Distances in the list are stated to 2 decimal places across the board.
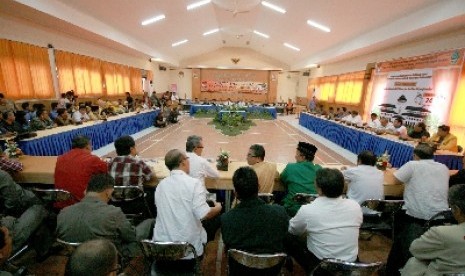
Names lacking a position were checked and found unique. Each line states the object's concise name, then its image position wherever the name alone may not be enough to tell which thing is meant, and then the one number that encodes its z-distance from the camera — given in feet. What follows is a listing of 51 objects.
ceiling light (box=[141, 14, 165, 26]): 28.48
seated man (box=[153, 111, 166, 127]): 34.04
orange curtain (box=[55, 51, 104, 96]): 26.08
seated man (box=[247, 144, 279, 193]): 8.02
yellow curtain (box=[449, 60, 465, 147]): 18.35
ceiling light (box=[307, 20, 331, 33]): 29.19
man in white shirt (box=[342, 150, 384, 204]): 7.95
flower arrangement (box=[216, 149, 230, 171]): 9.74
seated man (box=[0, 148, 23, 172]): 8.64
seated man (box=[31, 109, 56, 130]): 17.22
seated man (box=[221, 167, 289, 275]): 4.77
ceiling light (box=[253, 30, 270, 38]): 43.41
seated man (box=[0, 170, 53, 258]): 6.25
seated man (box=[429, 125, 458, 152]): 16.33
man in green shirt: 7.60
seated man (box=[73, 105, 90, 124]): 21.65
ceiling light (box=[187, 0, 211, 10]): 27.70
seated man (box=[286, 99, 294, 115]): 56.95
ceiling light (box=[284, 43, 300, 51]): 44.47
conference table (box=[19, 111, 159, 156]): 14.47
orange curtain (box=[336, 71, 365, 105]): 34.60
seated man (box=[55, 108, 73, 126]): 19.71
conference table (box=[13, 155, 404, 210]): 9.00
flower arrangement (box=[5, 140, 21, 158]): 10.31
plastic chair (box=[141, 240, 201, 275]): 4.78
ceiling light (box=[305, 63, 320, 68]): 48.06
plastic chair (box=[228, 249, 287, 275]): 4.44
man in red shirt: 7.50
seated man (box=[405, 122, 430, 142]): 18.94
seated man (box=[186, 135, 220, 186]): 8.27
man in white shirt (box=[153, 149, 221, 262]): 5.42
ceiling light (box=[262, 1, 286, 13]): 28.02
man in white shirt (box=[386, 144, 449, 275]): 6.93
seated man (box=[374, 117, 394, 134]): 20.72
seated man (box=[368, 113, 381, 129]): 23.43
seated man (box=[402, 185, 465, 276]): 4.12
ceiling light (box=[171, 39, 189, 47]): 43.52
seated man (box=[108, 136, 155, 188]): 7.93
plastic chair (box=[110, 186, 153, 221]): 7.72
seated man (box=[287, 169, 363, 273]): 5.05
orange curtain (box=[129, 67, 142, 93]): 42.89
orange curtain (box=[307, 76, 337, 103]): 44.65
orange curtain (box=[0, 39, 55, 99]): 19.48
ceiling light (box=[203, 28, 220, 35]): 43.11
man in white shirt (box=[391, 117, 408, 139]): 20.44
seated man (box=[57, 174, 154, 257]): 4.92
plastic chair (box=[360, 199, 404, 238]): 7.38
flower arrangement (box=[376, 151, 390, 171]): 10.39
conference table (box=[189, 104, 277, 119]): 48.21
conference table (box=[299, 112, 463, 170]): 14.25
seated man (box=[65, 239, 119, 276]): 2.83
